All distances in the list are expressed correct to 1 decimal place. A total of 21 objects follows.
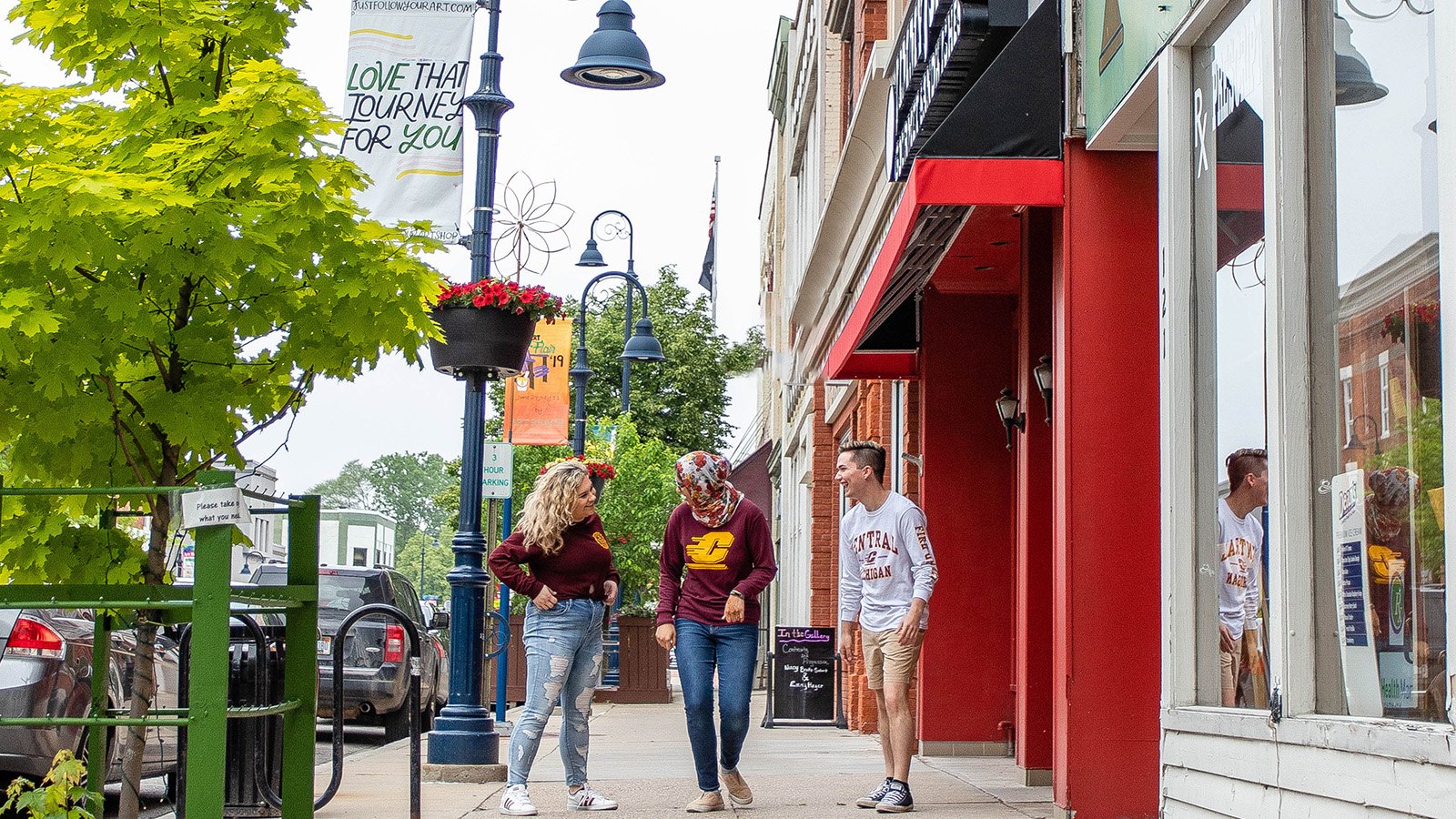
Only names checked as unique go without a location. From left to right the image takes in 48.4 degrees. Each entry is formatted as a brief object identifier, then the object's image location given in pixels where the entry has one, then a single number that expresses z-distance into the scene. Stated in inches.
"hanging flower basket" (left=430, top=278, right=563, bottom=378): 426.3
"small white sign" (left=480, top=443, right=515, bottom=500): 637.3
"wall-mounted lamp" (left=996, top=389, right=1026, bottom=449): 410.9
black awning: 291.9
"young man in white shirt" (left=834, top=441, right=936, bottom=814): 326.3
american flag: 1708.9
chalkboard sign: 589.0
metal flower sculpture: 557.6
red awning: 288.4
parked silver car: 314.3
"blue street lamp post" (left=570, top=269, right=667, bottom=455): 920.9
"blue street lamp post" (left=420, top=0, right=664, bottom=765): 414.6
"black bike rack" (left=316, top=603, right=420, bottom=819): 270.4
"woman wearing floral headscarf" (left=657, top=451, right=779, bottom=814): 330.6
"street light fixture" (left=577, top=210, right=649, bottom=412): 973.8
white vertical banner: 411.8
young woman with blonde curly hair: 333.7
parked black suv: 626.5
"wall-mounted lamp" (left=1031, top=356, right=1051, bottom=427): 357.9
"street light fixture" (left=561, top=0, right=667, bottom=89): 551.2
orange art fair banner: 751.1
